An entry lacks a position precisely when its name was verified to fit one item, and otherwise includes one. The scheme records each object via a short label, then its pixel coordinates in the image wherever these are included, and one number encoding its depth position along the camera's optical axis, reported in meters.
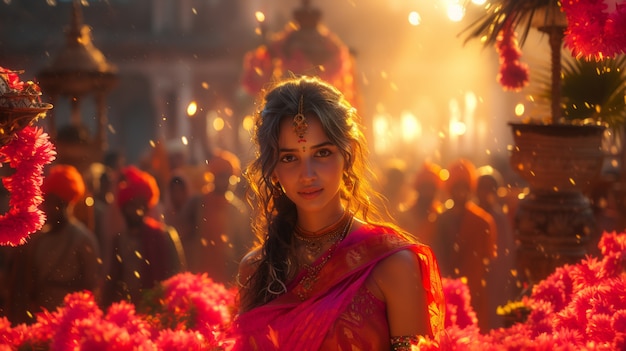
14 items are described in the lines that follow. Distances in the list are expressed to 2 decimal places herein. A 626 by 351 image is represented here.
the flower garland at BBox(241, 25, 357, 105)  10.98
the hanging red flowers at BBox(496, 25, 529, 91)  6.29
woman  3.63
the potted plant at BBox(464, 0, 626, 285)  5.79
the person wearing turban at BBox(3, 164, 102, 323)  7.39
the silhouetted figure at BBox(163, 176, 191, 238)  10.55
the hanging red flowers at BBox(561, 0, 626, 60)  4.16
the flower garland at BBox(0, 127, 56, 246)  3.83
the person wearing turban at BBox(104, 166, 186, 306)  7.87
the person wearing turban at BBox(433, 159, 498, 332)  8.68
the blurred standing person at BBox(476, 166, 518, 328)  9.08
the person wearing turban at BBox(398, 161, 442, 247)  9.70
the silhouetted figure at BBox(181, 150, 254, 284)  9.68
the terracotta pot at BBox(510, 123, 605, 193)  5.86
